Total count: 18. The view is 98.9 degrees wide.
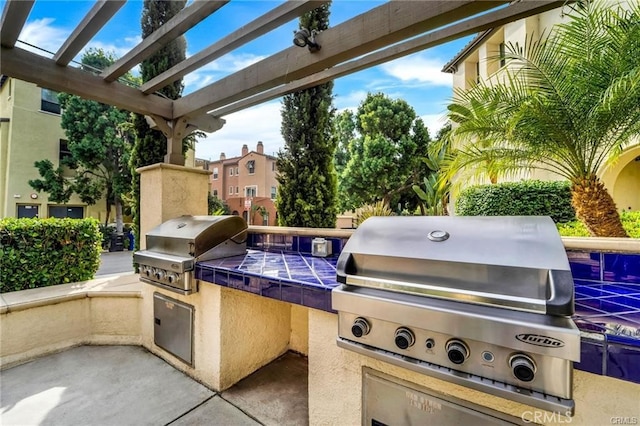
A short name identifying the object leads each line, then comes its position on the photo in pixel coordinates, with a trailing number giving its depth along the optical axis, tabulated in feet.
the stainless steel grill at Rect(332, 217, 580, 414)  3.25
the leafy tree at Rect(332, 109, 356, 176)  55.26
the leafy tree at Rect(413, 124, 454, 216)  34.21
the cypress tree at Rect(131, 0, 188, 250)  20.02
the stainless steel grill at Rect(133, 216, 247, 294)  8.17
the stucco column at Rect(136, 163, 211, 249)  11.46
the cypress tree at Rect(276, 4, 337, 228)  25.12
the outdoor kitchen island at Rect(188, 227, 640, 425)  3.59
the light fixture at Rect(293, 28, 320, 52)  7.89
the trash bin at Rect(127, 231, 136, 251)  45.43
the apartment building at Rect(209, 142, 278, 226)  71.73
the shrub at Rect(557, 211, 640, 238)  17.57
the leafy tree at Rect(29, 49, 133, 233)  40.98
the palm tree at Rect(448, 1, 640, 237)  9.66
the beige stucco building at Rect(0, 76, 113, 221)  41.06
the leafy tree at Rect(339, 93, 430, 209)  47.80
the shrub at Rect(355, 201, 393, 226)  23.92
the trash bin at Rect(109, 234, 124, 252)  42.86
